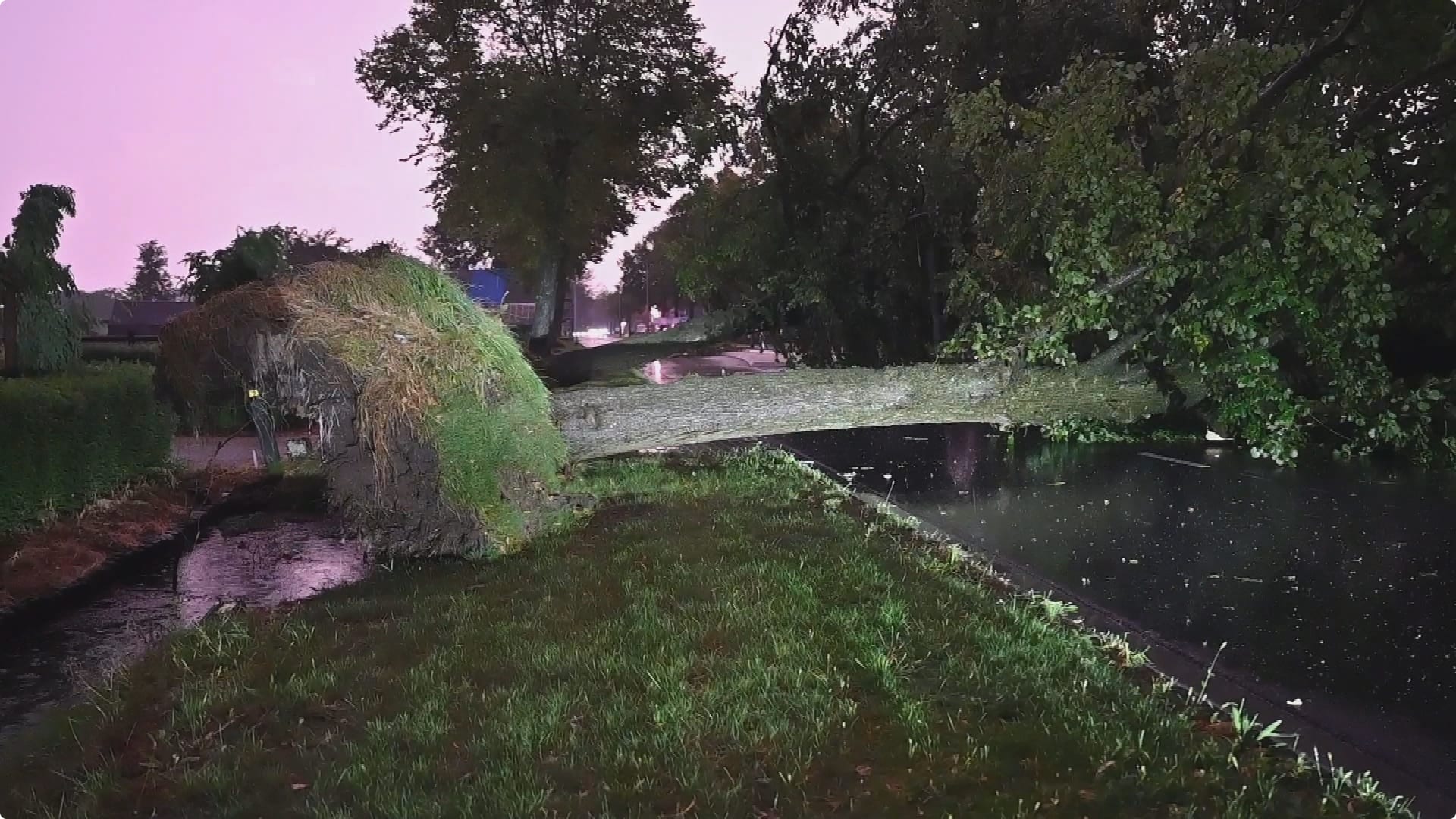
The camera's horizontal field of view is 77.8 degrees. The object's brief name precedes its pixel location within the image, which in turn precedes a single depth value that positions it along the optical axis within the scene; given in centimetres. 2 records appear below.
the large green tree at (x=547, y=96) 1947
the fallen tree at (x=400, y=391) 533
